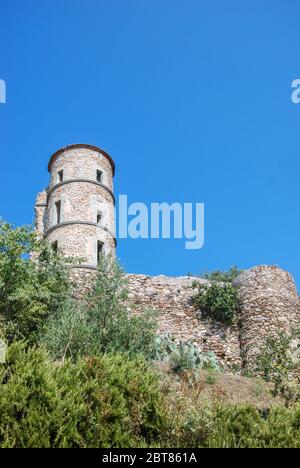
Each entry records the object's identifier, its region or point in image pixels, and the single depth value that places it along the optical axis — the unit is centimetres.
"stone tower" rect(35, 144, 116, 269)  2388
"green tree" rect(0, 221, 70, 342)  1568
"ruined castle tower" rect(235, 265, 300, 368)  1886
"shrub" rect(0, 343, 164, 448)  709
